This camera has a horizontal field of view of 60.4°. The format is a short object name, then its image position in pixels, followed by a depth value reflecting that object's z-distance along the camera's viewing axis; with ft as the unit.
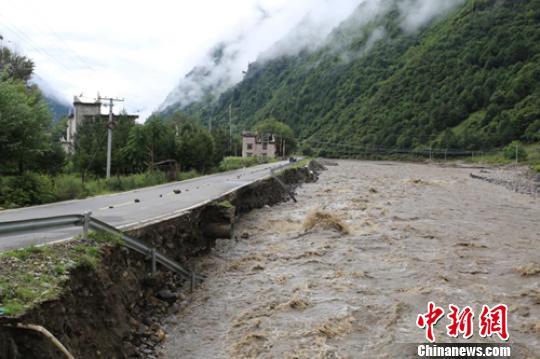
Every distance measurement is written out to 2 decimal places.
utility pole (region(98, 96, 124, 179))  108.82
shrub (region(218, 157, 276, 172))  202.78
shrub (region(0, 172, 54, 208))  63.87
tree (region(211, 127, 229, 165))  189.37
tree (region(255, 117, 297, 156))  442.91
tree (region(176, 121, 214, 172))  158.51
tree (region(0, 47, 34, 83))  141.90
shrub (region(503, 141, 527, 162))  300.81
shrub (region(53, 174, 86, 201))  72.01
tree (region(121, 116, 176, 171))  134.10
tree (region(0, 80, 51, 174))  67.06
